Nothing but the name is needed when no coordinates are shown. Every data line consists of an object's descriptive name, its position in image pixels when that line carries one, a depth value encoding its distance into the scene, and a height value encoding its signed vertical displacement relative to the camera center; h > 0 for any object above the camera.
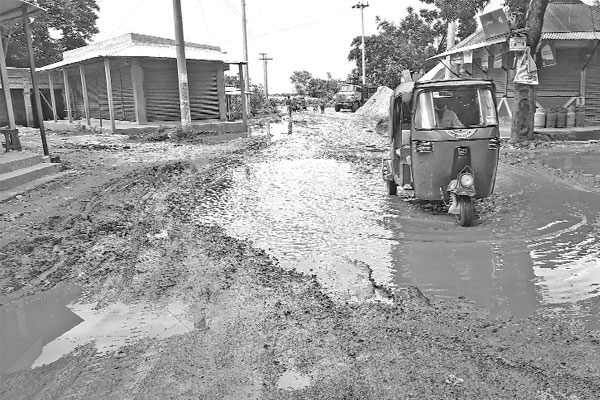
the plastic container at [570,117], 18.84 -0.71
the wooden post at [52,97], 28.93 +1.12
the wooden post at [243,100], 24.41 +0.47
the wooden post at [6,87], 12.17 +0.75
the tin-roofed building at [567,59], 19.34 +1.47
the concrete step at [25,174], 9.51 -1.08
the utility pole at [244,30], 35.00 +5.30
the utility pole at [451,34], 25.01 +3.21
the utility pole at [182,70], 20.05 +1.67
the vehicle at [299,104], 51.50 +0.39
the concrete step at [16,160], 10.15 -0.83
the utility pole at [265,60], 70.22 +6.56
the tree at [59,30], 37.12 +6.37
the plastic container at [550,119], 18.70 -0.76
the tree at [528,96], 15.04 +0.07
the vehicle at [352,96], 44.97 +0.82
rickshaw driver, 7.51 -0.23
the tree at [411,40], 34.71 +4.40
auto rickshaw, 7.32 -0.55
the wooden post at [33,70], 11.29 +1.03
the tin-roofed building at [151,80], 23.89 +1.62
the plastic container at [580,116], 19.11 -0.72
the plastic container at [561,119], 18.69 -0.76
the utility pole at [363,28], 49.41 +7.53
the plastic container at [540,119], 18.78 -0.75
